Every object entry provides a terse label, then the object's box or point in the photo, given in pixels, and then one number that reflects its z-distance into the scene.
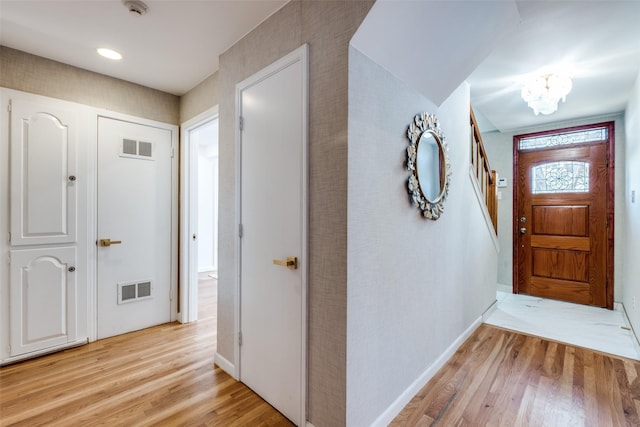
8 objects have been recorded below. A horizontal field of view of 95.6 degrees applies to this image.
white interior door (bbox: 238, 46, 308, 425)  1.60
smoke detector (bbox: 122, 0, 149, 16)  1.72
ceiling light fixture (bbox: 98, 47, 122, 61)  2.27
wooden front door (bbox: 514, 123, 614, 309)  3.77
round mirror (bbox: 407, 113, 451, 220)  1.85
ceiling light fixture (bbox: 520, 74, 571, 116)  2.64
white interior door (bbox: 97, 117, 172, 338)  2.69
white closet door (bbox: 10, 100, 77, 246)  2.24
